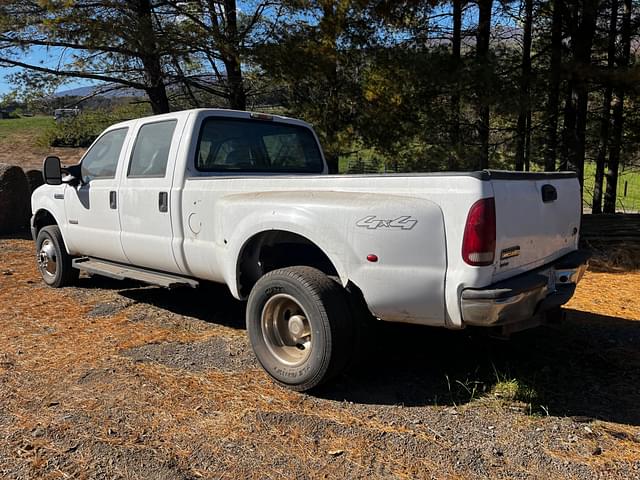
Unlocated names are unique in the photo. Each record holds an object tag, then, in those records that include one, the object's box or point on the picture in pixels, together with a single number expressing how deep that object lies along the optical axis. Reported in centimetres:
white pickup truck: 304
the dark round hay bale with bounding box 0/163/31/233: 1071
